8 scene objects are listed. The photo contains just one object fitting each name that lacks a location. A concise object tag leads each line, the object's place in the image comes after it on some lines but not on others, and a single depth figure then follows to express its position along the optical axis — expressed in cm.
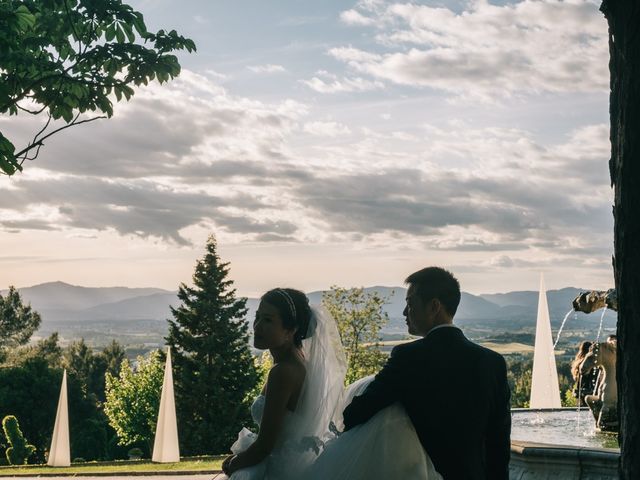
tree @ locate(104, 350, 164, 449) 5144
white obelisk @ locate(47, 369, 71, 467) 2667
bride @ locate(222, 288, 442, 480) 387
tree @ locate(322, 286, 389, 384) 4162
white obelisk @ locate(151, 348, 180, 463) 2627
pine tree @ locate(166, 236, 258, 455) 4371
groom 338
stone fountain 616
